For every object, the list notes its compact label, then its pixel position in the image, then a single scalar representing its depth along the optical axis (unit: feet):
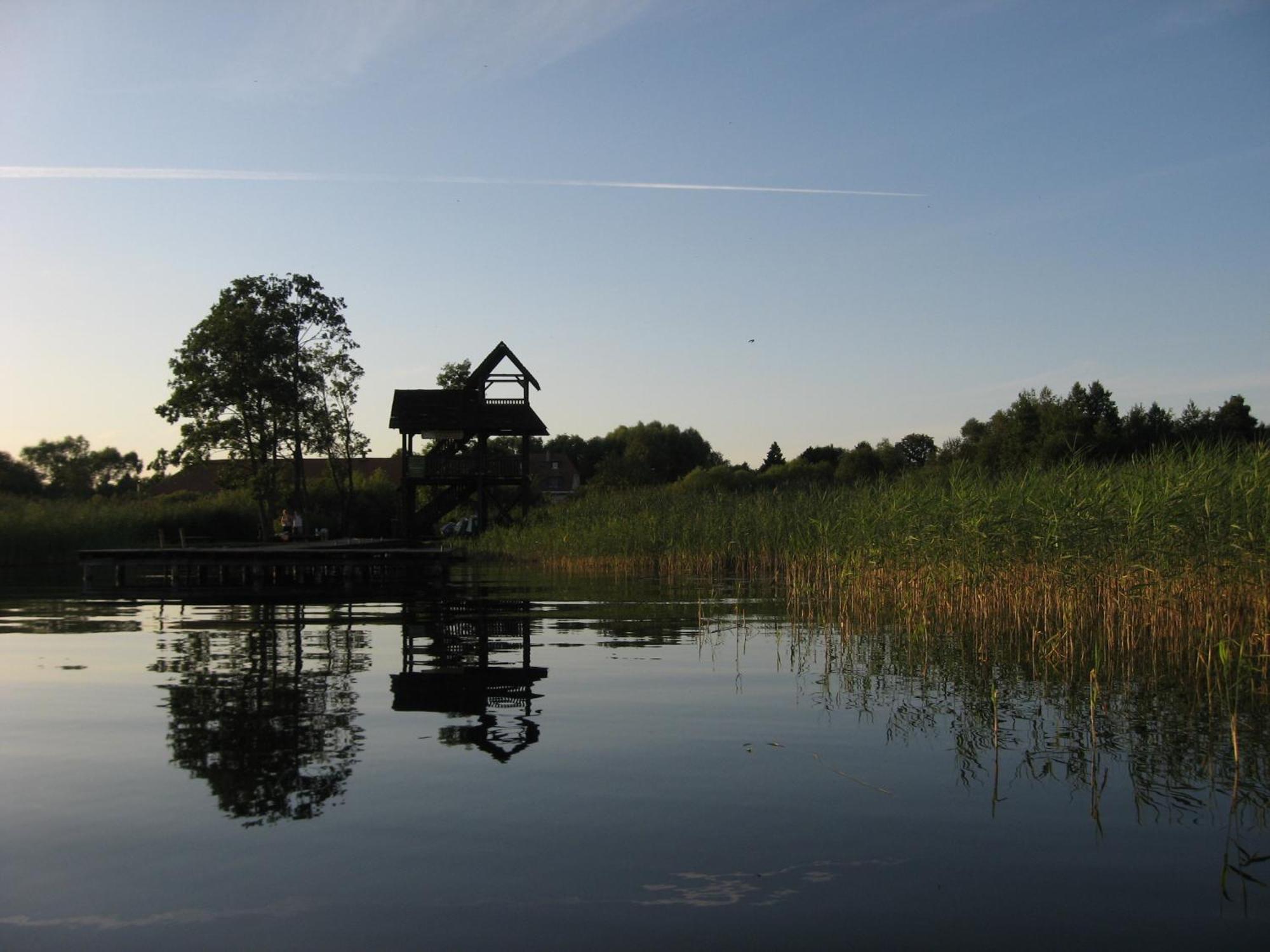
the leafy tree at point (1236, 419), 181.27
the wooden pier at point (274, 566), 90.74
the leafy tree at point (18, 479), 221.46
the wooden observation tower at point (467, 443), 149.59
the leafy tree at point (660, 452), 317.22
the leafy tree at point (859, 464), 235.40
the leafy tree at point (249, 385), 144.36
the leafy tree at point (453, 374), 188.34
